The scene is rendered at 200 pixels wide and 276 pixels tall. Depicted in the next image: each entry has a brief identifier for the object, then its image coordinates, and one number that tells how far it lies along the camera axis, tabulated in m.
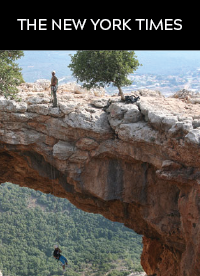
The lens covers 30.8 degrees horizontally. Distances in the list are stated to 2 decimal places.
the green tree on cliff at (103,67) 21.66
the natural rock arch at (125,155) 18.22
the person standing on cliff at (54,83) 21.19
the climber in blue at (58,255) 23.50
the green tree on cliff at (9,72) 21.86
